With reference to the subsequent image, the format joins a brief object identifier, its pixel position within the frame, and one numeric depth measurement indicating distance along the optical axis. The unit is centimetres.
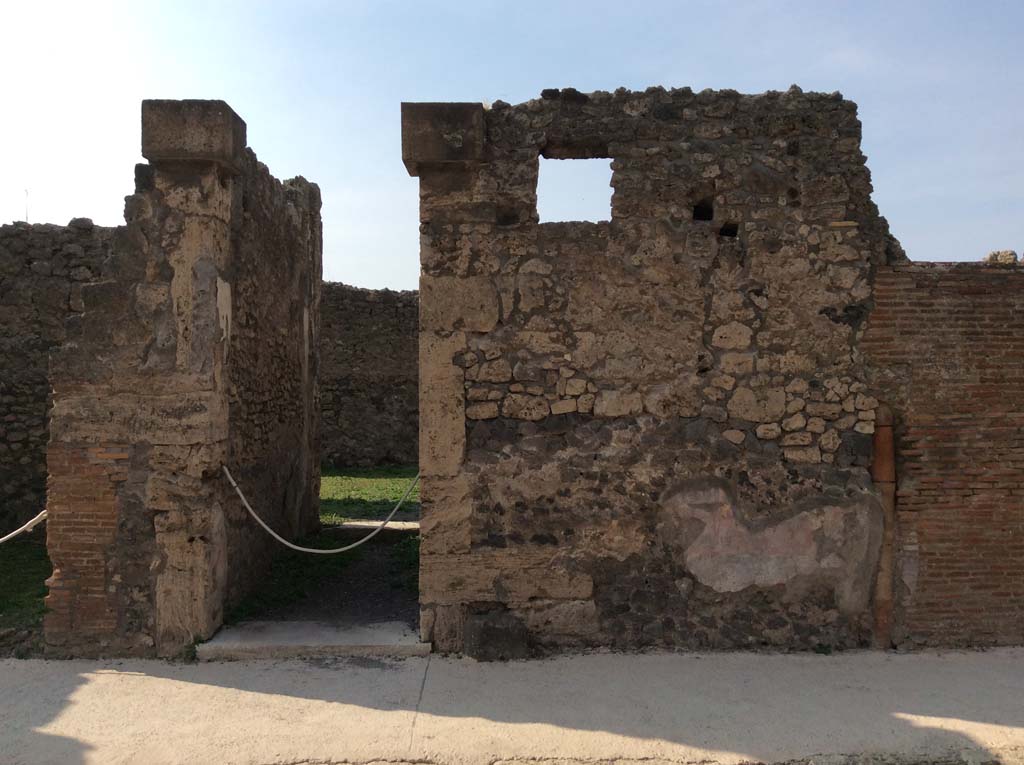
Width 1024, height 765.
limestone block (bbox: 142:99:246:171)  486
